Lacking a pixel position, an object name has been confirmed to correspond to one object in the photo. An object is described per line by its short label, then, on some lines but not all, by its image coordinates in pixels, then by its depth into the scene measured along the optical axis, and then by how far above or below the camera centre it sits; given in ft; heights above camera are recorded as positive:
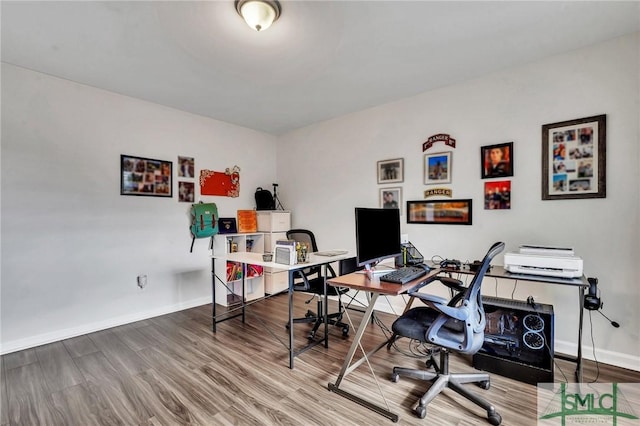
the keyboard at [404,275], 6.42 -1.49
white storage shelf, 13.16 -2.82
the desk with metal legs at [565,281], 6.57 -1.63
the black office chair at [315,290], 9.34 -2.57
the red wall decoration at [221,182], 13.53 +1.41
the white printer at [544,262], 6.91 -1.27
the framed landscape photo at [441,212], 10.07 -0.03
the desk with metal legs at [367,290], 5.87 -1.63
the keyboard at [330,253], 9.96 -1.47
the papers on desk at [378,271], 7.16 -1.53
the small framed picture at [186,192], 12.67 +0.87
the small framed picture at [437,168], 10.49 +1.60
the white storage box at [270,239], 14.64 -1.40
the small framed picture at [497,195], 9.27 +0.54
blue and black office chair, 5.57 -2.49
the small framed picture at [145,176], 11.12 +1.40
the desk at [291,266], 7.86 -1.53
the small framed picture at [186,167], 12.69 +1.97
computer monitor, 6.58 -0.58
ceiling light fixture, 6.10 +4.30
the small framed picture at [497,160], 9.24 +1.67
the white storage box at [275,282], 14.67 -3.59
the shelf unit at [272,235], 14.66 -1.19
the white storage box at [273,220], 14.67 -0.46
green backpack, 12.77 -0.38
